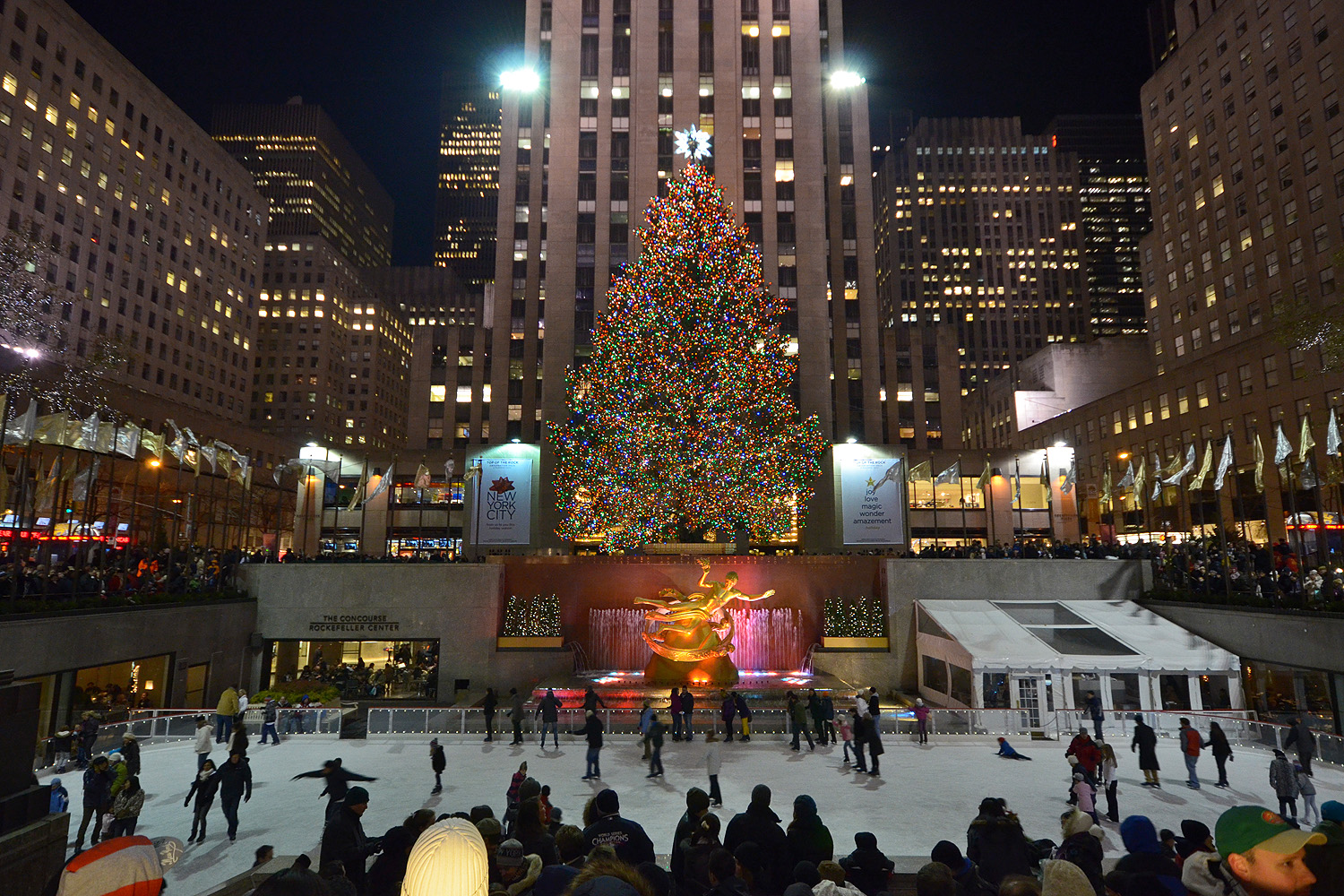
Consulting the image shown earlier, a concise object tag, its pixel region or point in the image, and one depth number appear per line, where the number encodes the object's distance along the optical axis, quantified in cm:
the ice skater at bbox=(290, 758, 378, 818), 1072
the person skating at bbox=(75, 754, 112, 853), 1154
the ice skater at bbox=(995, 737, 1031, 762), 1797
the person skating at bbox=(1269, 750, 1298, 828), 1236
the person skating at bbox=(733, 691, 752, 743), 1939
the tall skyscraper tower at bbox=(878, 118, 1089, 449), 13138
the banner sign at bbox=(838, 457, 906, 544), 3838
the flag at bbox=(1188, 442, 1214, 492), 2712
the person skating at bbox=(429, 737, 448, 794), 1472
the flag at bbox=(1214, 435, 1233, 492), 2604
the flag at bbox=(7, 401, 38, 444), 2231
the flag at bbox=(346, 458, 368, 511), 3466
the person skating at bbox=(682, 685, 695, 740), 1959
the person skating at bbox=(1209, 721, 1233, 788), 1508
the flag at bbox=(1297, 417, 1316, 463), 2338
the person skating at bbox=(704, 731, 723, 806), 1327
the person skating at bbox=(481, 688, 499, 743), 1981
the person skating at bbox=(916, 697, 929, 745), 1976
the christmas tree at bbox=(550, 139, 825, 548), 3575
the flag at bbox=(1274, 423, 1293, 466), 2427
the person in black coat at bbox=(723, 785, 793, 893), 728
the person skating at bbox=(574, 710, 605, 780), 1570
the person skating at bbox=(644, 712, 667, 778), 1572
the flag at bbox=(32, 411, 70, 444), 2289
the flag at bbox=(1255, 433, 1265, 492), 2519
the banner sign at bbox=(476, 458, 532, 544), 4022
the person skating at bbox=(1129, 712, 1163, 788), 1481
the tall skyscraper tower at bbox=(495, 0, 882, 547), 5219
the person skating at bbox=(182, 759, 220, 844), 1191
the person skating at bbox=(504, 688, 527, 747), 1966
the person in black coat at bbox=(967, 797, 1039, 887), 735
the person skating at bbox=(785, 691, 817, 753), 1884
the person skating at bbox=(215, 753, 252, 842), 1189
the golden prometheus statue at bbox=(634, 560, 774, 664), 2741
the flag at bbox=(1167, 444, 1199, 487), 2802
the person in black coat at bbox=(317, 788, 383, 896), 766
